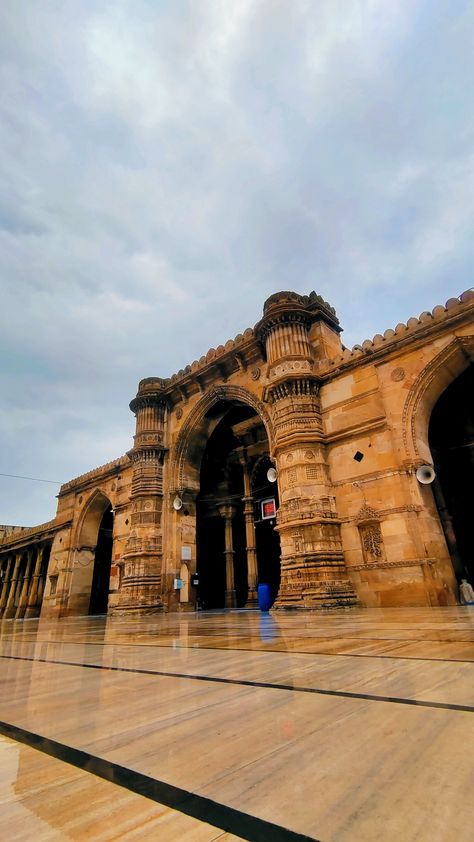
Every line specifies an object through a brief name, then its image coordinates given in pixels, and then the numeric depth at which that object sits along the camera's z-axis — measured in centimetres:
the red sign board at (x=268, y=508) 1388
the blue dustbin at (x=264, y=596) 1046
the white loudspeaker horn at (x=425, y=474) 817
